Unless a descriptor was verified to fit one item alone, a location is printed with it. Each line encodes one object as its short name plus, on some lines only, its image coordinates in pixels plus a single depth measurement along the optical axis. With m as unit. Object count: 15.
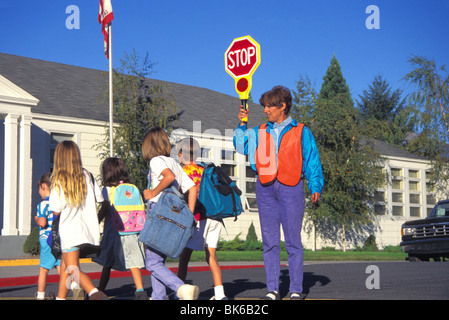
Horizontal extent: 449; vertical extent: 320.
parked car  14.73
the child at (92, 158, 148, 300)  6.75
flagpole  18.91
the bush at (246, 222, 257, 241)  25.80
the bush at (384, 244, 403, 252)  29.43
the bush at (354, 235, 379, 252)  29.19
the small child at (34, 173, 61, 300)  6.90
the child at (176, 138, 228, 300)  6.49
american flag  20.06
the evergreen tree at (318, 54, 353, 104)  63.94
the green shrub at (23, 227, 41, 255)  18.28
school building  19.53
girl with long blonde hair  5.83
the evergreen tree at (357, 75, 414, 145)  64.00
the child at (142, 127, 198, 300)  5.82
